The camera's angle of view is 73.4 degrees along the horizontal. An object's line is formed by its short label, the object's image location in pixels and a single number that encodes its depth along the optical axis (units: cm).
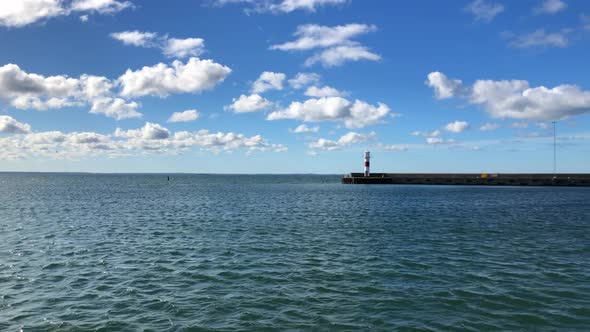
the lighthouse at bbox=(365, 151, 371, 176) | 11740
